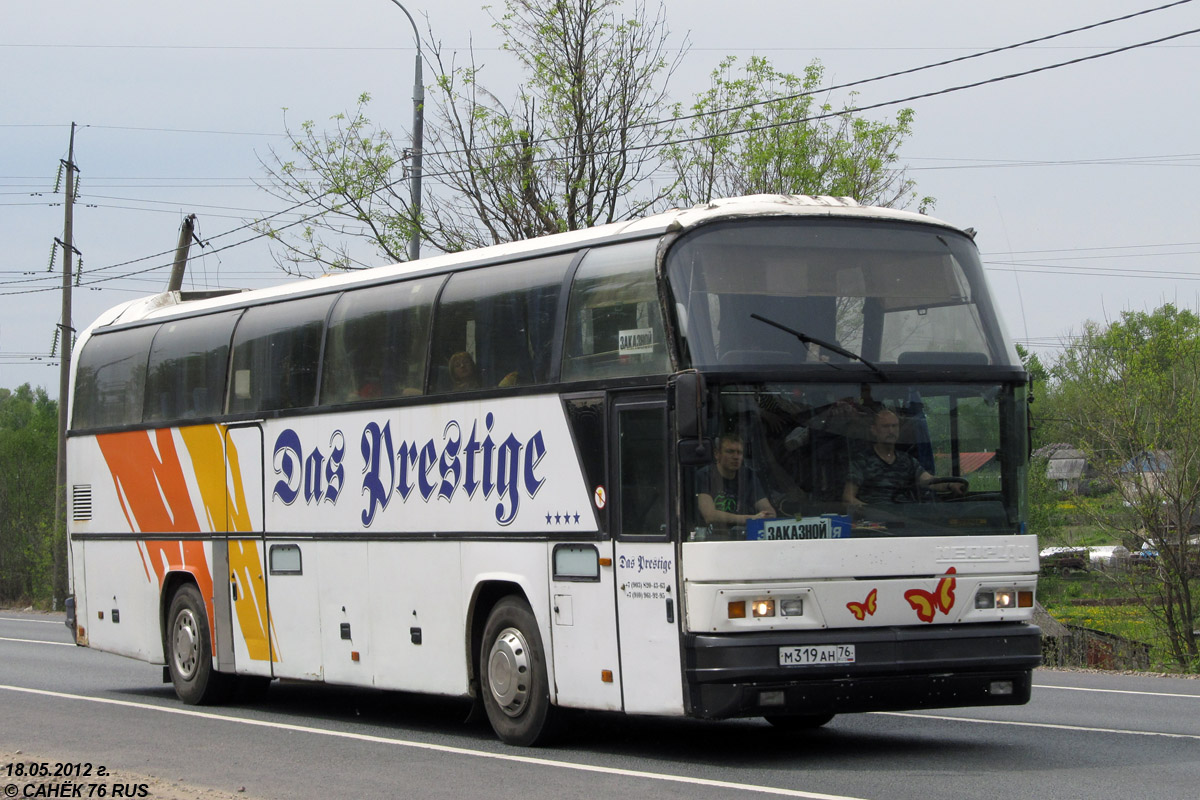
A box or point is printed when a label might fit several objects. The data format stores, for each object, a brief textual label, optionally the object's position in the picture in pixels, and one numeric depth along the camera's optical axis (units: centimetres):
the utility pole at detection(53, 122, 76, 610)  4181
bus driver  1021
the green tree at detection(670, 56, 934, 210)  2906
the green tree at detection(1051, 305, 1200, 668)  2686
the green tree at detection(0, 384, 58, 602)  5147
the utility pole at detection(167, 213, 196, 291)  3991
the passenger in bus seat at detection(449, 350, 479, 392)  1244
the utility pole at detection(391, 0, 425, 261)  2616
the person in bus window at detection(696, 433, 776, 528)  1001
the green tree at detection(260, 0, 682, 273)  2769
